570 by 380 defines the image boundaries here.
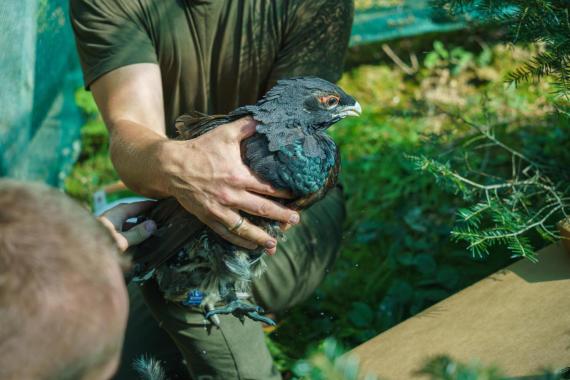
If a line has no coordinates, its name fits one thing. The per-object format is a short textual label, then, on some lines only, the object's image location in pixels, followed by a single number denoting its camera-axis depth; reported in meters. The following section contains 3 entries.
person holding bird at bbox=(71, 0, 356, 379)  2.26
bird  2.20
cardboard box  1.94
